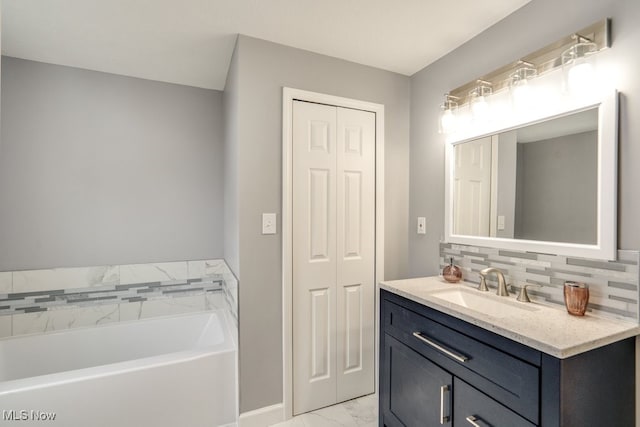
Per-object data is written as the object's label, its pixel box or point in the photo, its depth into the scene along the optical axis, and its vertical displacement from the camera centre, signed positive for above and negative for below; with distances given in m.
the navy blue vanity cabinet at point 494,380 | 0.91 -0.61
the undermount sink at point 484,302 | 1.36 -0.46
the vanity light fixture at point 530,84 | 1.22 +0.64
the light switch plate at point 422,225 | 2.12 -0.10
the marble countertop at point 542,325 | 0.92 -0.42
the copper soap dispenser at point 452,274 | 1.76 -0.38
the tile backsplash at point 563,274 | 1.10 -0.28
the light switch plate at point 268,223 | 1.83 -0.08
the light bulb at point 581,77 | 1.21 +0.56
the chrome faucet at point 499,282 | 1.50 -0.37
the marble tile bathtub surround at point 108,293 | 2.07 -0.64
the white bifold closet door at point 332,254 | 1.93 -0.30
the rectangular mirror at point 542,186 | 1.19 +0.13
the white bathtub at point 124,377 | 1.47 -0.99
